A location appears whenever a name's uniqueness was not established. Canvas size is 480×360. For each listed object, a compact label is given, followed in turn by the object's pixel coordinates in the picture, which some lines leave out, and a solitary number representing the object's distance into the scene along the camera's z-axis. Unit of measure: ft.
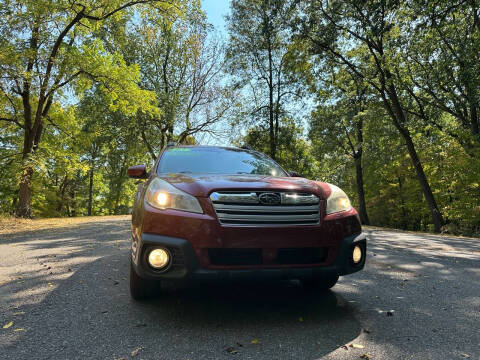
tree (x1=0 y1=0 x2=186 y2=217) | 41.88
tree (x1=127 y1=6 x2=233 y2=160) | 74.23
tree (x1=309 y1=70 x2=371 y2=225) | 59.21
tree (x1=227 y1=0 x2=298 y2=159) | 72.79
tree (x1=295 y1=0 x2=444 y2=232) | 47.91
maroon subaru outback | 8.09
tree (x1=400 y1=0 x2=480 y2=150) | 32.14
